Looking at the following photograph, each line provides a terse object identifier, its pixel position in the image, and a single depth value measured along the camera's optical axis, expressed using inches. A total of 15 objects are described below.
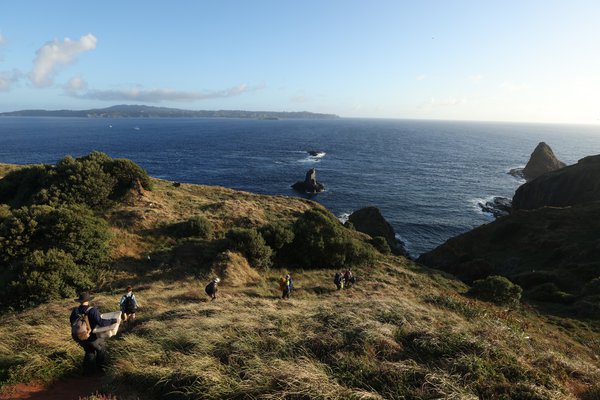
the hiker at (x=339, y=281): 878.4
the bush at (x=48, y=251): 659.4
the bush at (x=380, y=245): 1489.1
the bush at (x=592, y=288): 1128.1
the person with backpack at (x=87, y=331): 329.1
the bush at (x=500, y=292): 963.3
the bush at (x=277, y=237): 1076.5
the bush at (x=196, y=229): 1074.1
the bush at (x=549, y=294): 1135.0
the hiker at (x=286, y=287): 754.8
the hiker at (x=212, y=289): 666.1
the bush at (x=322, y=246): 1103.0
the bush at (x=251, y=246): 975.6
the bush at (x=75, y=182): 1105.4
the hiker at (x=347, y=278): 898.7
